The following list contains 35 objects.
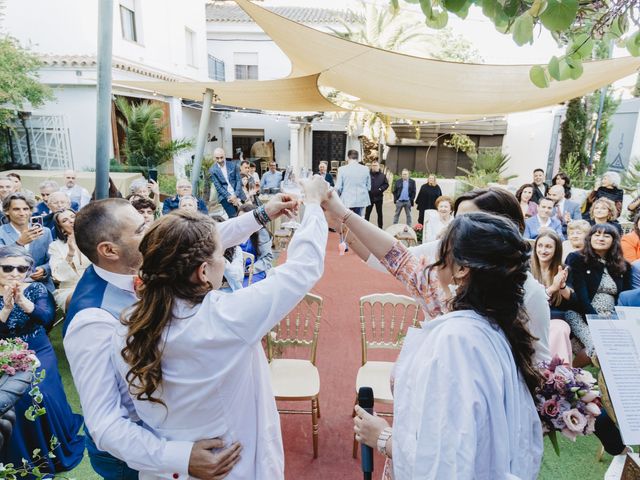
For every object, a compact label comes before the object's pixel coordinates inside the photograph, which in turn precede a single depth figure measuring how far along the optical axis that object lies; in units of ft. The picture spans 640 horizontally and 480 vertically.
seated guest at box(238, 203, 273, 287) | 13.64
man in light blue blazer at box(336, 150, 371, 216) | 26.76
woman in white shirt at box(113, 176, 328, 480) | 3.55
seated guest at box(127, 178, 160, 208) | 17.15
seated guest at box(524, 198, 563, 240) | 16.99
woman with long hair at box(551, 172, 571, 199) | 21.67
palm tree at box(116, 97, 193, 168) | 30.96
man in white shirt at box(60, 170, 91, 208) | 18.12
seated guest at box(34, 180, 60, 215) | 15.43
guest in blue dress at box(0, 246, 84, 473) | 7.32
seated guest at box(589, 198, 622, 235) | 15.48
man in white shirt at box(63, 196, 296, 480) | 3.77
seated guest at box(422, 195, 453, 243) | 17.90
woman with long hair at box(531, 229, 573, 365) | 10.65
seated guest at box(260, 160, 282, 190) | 29.73
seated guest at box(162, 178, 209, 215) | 18.72
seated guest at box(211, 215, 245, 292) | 10.50
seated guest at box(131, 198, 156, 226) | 13.48
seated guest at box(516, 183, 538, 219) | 19.54
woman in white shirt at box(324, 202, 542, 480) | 3.01
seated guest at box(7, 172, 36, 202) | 16.29
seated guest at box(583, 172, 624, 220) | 20.34
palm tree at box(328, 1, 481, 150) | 47.50
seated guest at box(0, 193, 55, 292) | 11.44
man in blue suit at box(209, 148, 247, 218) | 24.31
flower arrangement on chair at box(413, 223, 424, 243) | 24.29
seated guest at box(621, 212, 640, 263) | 13.32
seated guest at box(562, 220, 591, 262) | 12.87
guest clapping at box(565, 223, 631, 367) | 11.18
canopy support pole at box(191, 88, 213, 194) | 18.21
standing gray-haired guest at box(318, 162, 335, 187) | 29.58
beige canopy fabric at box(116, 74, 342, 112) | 17.87
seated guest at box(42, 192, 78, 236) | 13.84
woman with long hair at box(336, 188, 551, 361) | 4.78
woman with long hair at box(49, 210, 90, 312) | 11.76
